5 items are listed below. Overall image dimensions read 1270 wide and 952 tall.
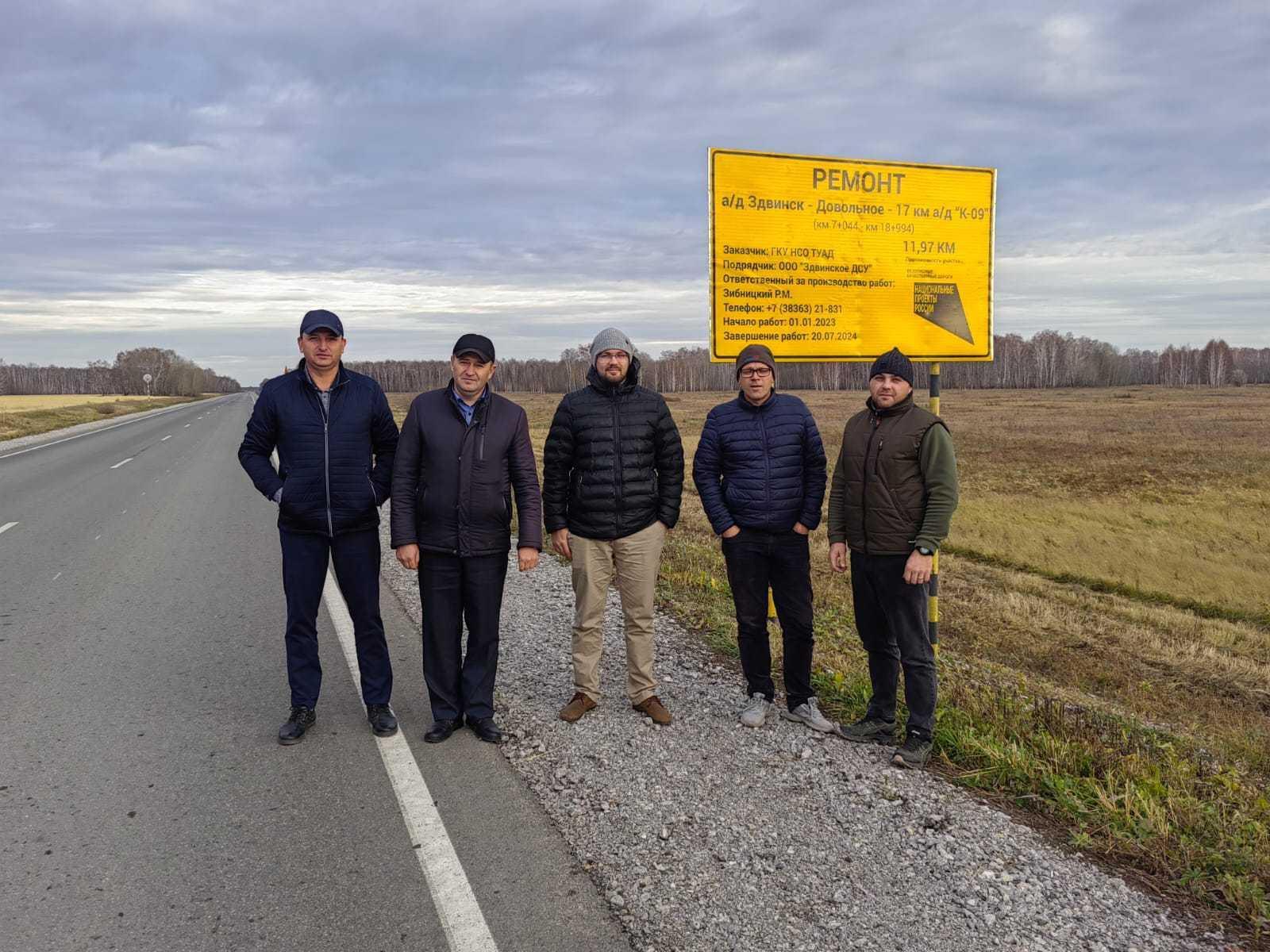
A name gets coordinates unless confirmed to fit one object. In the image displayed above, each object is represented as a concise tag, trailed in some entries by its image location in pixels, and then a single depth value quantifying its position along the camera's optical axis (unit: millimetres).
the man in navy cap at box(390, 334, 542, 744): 4262
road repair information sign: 5621
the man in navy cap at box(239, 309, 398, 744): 4242
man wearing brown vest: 4047
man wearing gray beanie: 4465
